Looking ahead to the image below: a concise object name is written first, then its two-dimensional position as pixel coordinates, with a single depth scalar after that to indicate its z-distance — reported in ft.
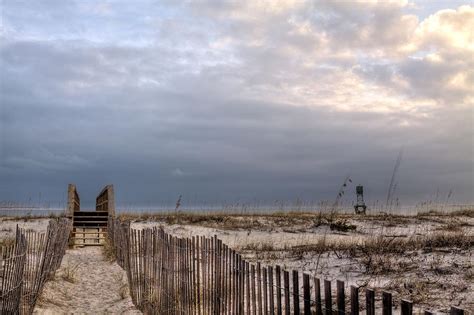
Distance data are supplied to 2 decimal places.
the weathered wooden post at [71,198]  64.28
